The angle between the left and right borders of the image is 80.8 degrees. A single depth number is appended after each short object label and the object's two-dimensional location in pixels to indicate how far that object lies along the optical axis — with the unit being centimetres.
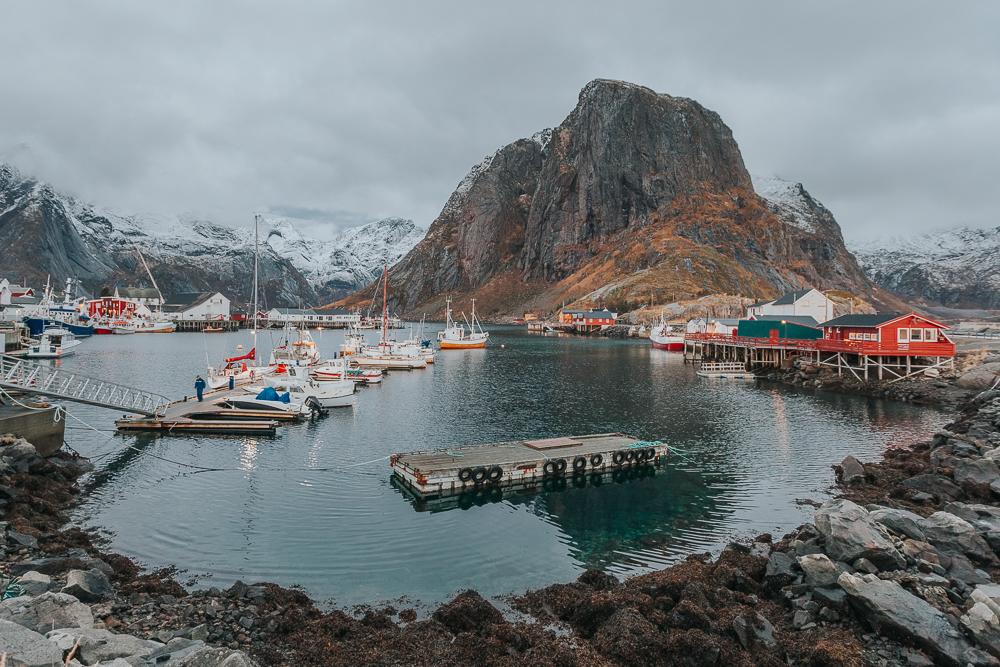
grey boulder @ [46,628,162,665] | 1101
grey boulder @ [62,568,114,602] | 1540
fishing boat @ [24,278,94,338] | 12519
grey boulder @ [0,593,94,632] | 1220
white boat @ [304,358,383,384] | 5841
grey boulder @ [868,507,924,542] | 1927
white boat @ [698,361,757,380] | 7694
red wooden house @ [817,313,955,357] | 6328
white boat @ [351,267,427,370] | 8712
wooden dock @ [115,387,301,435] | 4078
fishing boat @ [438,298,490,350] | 12569
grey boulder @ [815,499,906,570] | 1702
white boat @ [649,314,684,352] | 12088
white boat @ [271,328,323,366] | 6775
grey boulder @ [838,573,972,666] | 1348
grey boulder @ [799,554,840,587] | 1641
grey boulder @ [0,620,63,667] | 961
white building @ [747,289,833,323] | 10306
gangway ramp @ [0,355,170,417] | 3228
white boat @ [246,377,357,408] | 4866
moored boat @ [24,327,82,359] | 8862
